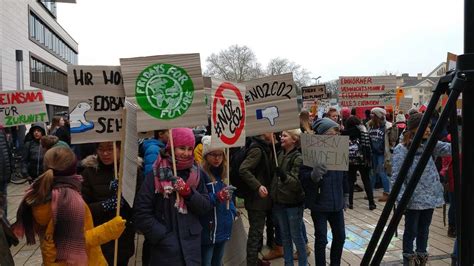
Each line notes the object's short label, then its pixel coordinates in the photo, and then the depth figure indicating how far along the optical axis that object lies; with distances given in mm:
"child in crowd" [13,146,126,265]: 2852
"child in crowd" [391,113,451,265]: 4430
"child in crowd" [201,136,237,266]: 3748
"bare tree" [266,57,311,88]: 76744
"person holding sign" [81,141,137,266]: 3518
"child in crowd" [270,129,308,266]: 4410
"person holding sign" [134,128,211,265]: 3191
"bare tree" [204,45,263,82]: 76750
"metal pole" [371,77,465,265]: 1303
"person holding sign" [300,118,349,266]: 4328
